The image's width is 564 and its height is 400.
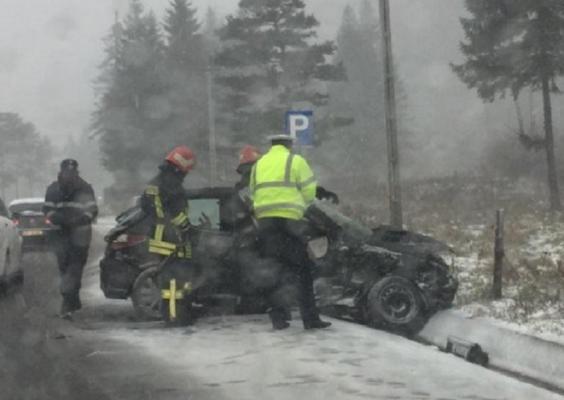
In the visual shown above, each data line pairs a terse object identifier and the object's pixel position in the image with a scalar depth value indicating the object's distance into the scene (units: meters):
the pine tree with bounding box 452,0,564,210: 27.33
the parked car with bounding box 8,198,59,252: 19.73
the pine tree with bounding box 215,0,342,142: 36.31
